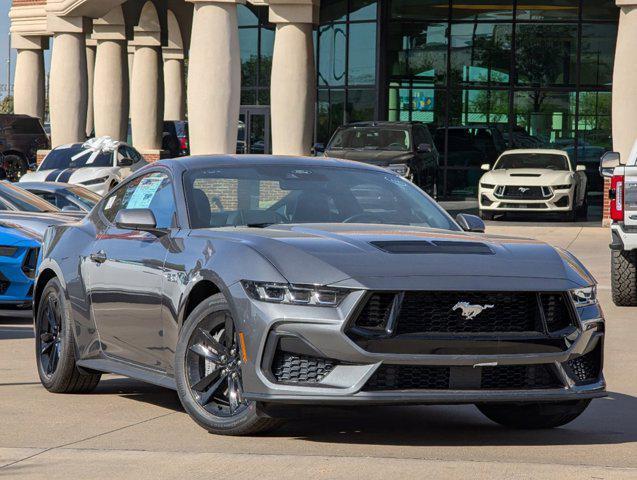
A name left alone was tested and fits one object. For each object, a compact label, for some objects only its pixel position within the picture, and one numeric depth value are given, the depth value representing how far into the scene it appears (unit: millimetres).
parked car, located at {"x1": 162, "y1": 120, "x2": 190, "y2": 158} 42375
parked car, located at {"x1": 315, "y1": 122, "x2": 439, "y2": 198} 29109
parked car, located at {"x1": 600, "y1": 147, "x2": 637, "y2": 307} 14516
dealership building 40406
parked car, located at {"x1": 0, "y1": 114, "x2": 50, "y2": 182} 42844
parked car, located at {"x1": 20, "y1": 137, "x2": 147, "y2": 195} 29109
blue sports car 13594
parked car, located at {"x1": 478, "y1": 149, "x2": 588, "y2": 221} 30625
